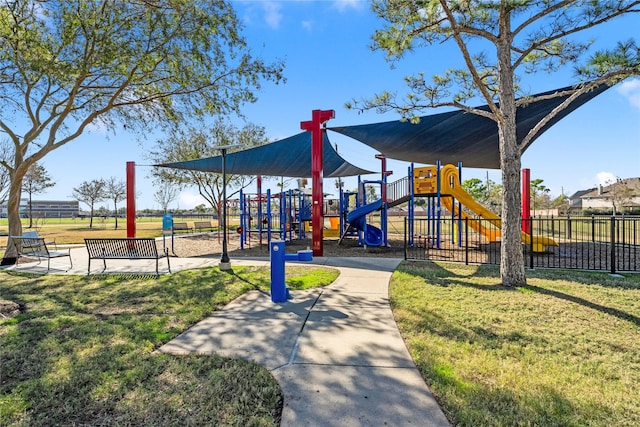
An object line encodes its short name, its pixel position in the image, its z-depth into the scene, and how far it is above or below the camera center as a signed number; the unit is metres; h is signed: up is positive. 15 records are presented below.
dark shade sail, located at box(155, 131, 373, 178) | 11.00 +2.22
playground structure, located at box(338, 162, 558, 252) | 10.98 +0.45
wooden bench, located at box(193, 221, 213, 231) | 21.83 -0.66
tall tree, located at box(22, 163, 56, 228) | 28.29 +3.42
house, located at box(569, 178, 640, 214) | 32.56 +2.02
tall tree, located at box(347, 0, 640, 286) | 5.19 +3.15
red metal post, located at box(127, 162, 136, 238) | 11.49 +0.71
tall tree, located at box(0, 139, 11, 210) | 23.69 +2.84
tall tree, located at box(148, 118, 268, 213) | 21.56 +4.42
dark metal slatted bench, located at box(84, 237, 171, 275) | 6.94 -0.76
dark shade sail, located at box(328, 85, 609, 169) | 9.02 +2.62
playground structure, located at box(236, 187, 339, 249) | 12.95 +0.16
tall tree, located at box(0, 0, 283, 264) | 8.09 +4.47
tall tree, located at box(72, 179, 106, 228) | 37.56 +3.00
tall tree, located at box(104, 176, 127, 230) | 38.50 +3.01
